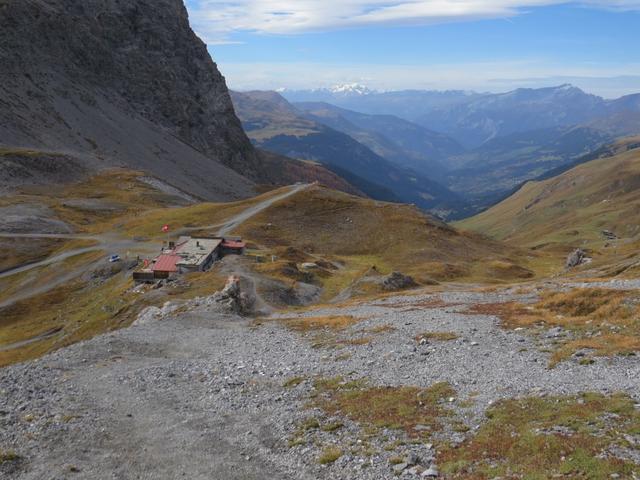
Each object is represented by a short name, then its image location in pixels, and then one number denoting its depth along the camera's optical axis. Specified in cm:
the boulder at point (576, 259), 10188
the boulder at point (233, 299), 5725
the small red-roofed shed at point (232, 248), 9262
